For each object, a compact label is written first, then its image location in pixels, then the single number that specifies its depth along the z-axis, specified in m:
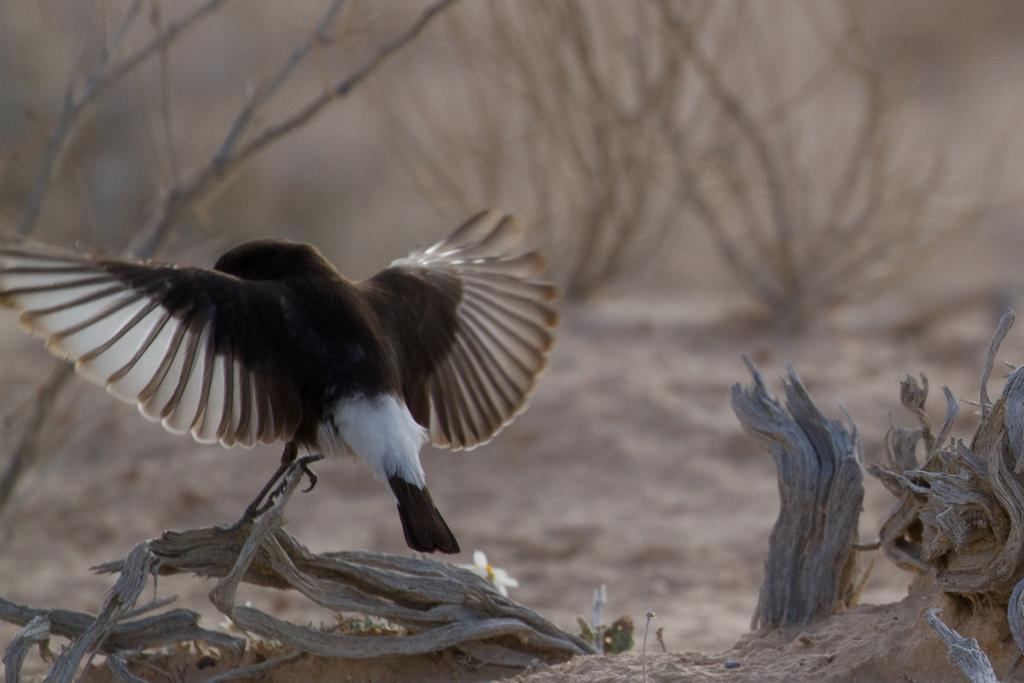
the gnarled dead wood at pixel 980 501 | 6.61
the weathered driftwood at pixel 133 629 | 7.95
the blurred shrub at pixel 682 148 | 17.28
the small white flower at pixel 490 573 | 8.53
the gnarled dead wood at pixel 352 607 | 7.79
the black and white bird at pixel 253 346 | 7.64
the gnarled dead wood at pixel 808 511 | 8.23
